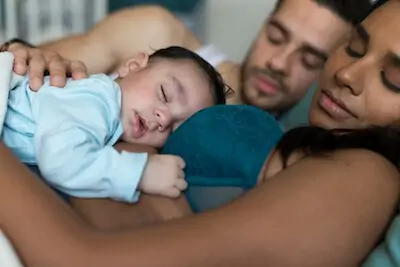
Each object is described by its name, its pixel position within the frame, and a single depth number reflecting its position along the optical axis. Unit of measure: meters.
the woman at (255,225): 0.86
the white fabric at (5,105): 0.86
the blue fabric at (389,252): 0.90
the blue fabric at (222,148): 0.98
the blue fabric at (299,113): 1.42
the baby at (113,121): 0.93
